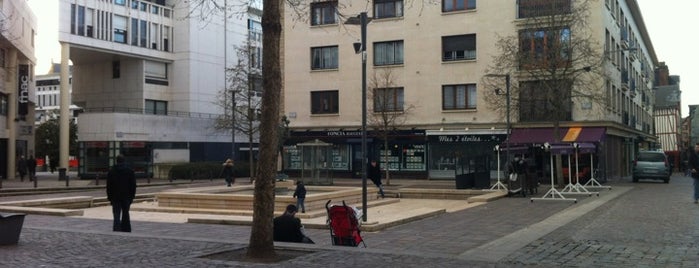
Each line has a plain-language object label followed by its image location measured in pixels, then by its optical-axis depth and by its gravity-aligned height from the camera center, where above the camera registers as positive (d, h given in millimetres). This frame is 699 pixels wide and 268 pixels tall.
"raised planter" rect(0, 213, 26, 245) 9883 -1050
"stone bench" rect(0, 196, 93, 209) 19312 -1326
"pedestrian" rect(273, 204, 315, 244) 10422 -1165
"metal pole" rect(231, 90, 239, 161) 39312 +2857
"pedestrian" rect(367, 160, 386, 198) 24262 -630
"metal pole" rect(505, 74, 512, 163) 25759 +2741
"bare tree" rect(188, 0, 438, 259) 8617 +300
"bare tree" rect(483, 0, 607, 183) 26969 +4256
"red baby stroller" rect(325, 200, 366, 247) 10102 -1066
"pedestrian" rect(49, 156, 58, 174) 63872 -250
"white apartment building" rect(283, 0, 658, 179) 34312 +4131
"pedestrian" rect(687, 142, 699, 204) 16844 -139
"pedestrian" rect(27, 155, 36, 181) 40844 -376
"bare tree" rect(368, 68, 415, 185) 35500 +3165
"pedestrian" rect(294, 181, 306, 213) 16031 -907
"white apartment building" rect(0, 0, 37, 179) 42656 +4800
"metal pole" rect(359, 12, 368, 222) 12945 +1259
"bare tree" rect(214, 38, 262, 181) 40688 +4509
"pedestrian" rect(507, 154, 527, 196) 23031 -672
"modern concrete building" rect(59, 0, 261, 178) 46031 +6826
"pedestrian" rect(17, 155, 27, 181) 41238 -449
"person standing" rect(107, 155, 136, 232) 12344 -591
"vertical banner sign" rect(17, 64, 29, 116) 45438 +4723
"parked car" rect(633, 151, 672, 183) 33750 -531
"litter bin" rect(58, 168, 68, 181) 42450 -927
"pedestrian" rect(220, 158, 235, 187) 28719 -583
